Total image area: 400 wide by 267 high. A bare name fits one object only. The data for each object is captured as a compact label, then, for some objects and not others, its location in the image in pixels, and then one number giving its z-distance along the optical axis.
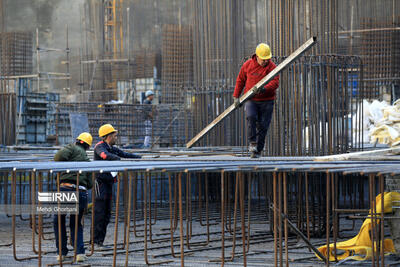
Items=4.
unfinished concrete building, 19.81
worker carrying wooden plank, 22.55
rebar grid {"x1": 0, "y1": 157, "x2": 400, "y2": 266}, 16.73
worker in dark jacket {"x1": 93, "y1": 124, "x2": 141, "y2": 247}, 22.48
